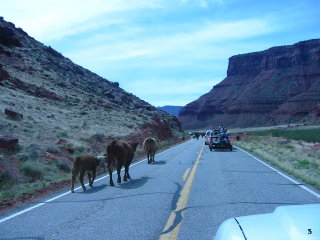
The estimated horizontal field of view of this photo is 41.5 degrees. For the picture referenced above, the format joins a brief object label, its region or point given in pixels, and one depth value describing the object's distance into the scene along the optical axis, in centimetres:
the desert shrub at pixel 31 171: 1576
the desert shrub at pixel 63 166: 1842
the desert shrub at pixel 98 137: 3197
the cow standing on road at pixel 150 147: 2134
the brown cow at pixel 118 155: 1354
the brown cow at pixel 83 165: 1235
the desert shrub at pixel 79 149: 2482
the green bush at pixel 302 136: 5305
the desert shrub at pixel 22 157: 1800
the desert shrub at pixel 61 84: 5930
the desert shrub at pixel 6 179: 1387
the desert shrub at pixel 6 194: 1155
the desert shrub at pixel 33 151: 1875
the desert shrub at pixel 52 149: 2123
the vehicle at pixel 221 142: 3181
